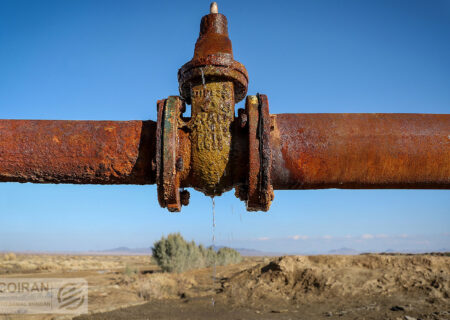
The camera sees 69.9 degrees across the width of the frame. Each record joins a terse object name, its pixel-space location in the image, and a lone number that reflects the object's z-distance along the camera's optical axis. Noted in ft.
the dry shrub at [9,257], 106.20
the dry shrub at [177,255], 64.49
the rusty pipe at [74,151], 4.12
